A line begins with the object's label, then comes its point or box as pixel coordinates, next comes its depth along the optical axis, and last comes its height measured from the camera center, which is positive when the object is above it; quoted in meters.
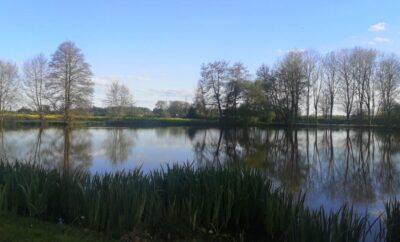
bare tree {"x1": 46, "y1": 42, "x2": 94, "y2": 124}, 45.50 +4.56
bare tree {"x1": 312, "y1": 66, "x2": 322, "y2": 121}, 56.81 +3.78
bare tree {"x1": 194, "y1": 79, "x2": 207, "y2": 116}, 58.79 +3.12
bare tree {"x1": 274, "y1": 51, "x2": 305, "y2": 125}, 53.44 +5.22
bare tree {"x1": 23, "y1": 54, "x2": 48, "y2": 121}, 48.88 +4.49
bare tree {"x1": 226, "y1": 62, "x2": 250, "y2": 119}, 55.56 +5.10
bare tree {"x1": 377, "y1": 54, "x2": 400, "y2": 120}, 49.00 +5.26
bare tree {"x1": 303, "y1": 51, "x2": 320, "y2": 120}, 55.13 +6.46
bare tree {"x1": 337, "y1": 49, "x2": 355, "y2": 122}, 53.22 +5.17
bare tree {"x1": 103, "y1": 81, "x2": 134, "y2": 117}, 66.88 +3.09
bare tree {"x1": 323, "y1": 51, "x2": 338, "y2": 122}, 55.15 +5.89
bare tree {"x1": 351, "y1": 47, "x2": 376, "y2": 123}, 51.56 +6.51
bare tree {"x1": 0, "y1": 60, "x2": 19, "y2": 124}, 46.53 +3.81
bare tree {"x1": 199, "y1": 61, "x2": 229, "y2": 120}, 57.56 +5.73
